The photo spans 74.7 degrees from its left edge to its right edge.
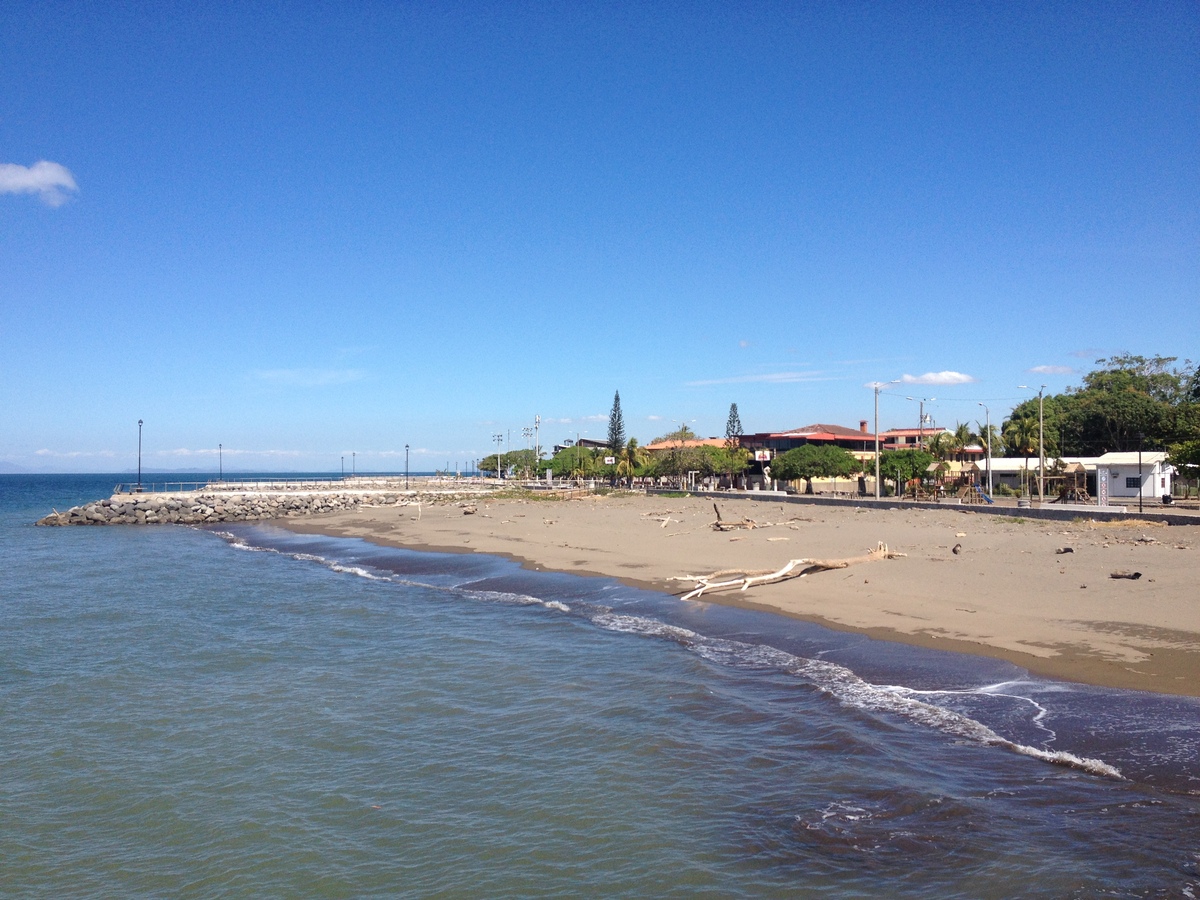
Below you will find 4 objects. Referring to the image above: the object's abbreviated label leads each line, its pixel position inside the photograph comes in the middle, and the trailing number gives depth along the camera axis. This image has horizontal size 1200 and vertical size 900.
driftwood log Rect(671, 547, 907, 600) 18.61
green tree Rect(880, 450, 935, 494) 58.28
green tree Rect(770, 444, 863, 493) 59.44
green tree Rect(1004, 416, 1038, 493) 65.50
